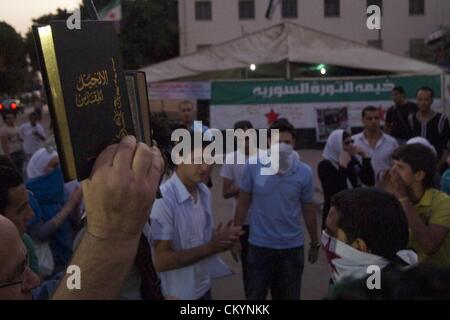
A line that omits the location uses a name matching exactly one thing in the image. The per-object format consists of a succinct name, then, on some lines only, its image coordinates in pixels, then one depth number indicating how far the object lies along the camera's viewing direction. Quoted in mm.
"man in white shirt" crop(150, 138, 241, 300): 3516
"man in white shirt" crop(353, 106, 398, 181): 6348
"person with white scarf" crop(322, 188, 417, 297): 2330
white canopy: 17344
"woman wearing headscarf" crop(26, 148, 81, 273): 4254
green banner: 15977
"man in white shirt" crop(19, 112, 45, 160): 12258
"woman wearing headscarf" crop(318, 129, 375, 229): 6203
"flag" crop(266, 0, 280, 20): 12914
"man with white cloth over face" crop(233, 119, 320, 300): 4641
